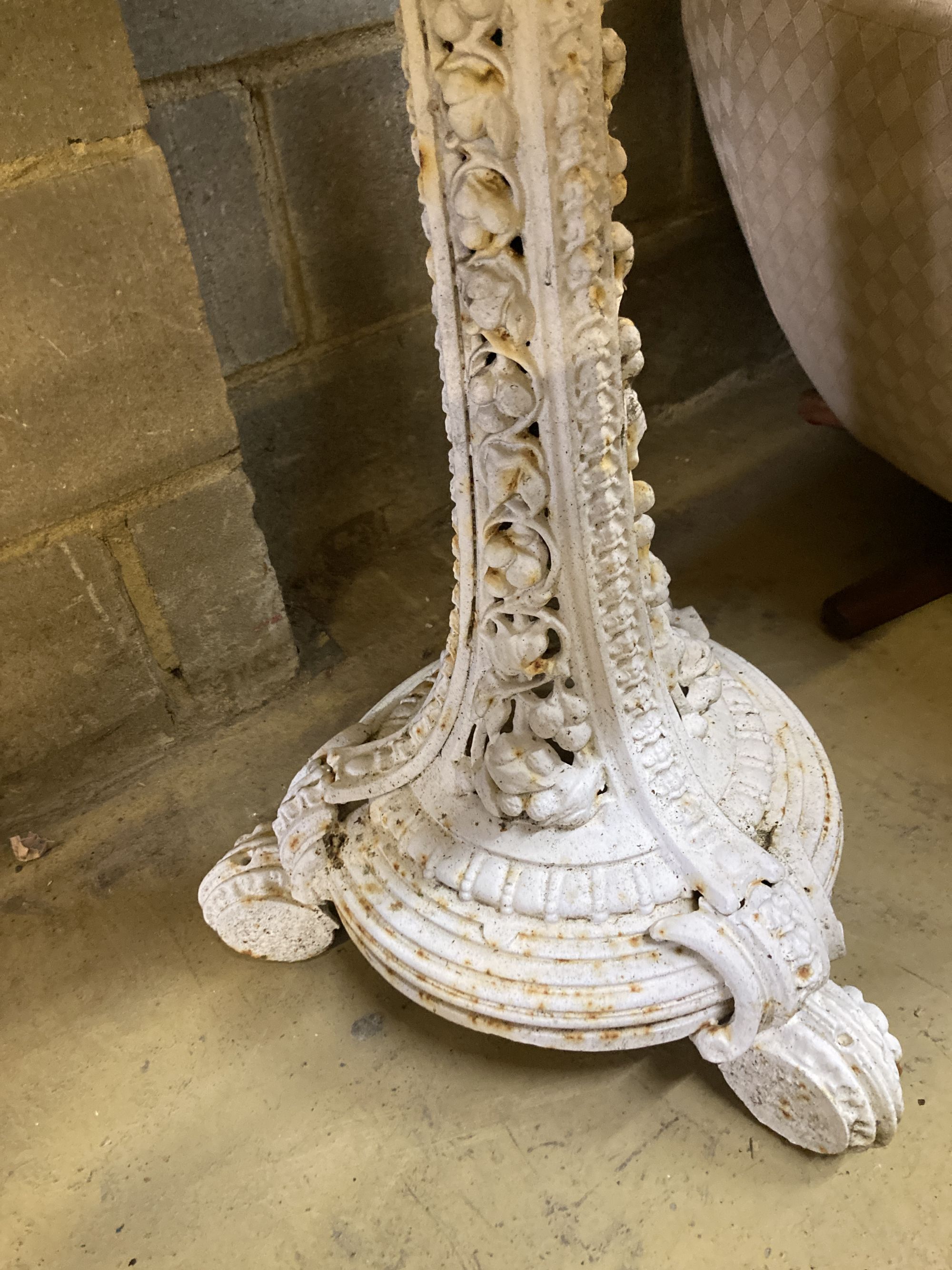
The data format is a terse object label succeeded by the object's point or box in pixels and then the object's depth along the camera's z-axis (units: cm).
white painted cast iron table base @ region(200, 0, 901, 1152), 61
